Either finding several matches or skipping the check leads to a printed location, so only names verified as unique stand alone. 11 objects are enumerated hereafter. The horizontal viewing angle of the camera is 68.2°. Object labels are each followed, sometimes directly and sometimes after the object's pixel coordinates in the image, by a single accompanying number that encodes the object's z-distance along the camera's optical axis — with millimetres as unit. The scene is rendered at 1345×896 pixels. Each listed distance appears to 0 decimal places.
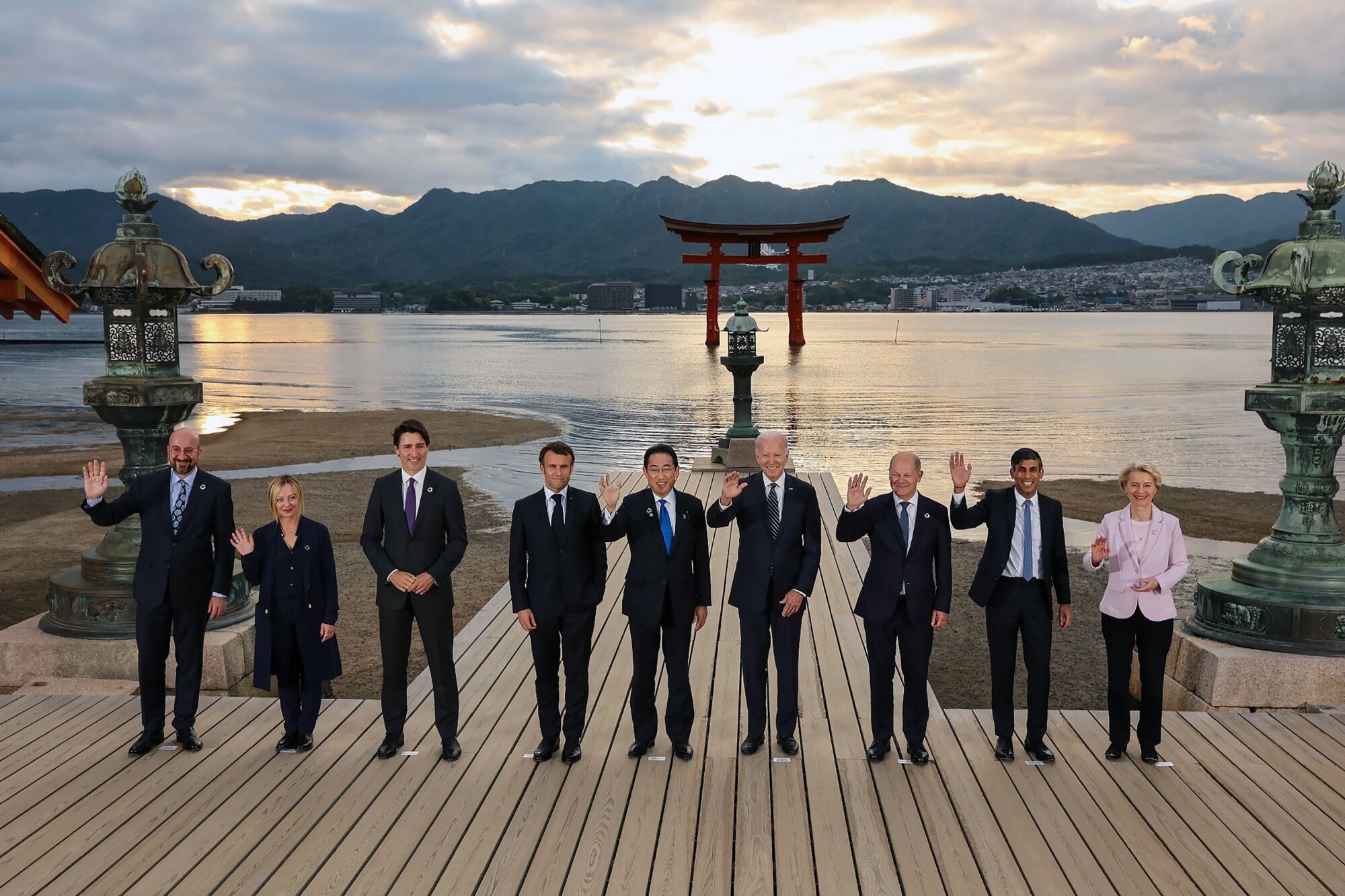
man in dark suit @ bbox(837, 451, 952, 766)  5012
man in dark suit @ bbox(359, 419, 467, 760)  5109
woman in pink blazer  5047
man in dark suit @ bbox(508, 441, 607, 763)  5047
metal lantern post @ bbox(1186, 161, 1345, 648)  6102
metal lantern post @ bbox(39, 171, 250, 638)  6562
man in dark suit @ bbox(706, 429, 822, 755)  5109
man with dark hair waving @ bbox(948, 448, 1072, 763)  5023
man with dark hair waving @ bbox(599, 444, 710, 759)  5059
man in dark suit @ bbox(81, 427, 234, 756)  5219
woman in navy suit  5172
